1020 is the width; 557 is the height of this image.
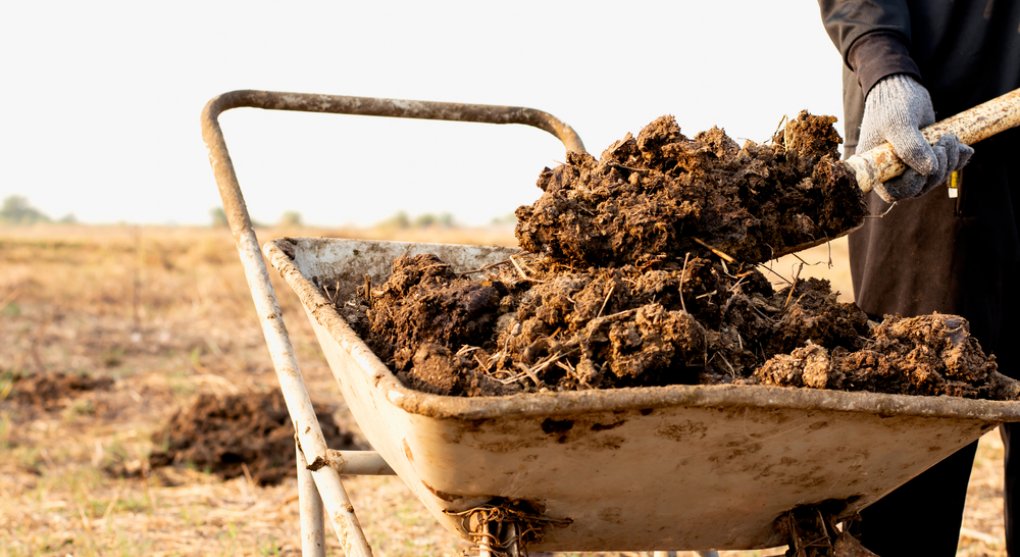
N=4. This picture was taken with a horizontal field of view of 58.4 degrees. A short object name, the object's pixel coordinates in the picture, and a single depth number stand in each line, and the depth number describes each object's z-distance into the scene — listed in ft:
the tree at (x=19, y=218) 163.20
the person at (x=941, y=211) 8.55
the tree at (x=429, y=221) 123.97
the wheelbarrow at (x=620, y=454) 4.78
